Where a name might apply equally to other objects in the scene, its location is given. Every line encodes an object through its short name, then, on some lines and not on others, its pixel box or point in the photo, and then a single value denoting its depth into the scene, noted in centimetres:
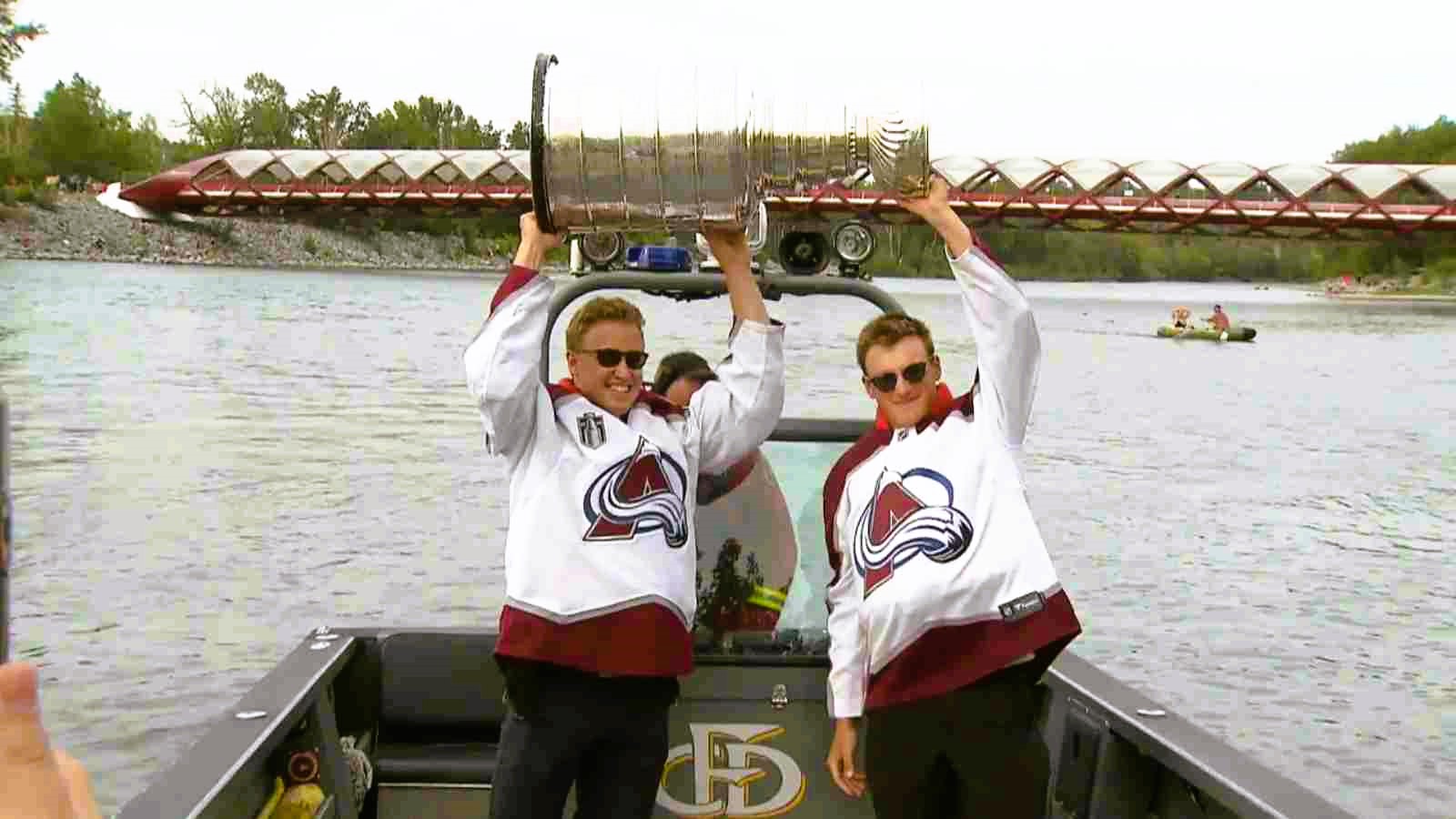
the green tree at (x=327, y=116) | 9056
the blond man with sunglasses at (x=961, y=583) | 290
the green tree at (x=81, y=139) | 9112
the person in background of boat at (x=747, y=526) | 387
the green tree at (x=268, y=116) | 9219
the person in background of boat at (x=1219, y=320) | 4884
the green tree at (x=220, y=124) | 9144
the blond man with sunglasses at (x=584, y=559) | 297
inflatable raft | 4819
